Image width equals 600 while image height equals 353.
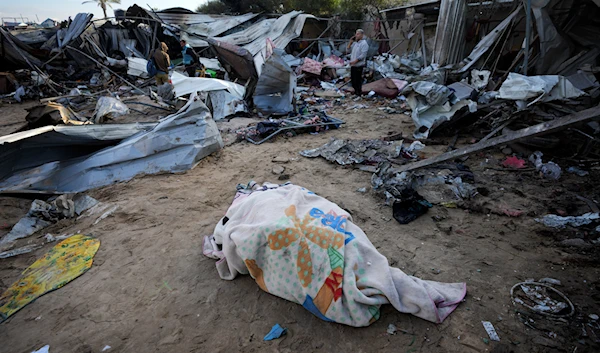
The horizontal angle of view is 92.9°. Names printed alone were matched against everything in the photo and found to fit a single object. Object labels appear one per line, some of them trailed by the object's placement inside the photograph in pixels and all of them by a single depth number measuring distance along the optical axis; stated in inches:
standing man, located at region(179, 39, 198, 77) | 348.2
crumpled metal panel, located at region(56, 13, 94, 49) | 406.7
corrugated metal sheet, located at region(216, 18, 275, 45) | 465.0
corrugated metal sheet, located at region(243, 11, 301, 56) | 448.1
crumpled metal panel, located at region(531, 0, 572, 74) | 198.2
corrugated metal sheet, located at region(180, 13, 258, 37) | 483.2
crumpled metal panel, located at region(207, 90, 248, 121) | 254.7
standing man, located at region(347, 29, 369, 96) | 274.6
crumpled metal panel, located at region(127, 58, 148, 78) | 424.7
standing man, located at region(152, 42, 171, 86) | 265.0
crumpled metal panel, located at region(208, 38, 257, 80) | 291.9
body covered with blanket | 66.7
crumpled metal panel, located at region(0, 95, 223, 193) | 134.3
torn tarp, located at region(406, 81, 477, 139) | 183.8
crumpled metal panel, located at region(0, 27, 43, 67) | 385.7
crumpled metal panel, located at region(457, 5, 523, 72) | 249.8
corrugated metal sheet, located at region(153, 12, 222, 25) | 482.0
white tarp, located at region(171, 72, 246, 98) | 260.8
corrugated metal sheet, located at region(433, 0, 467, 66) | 300.2
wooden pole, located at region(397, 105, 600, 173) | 98.6
